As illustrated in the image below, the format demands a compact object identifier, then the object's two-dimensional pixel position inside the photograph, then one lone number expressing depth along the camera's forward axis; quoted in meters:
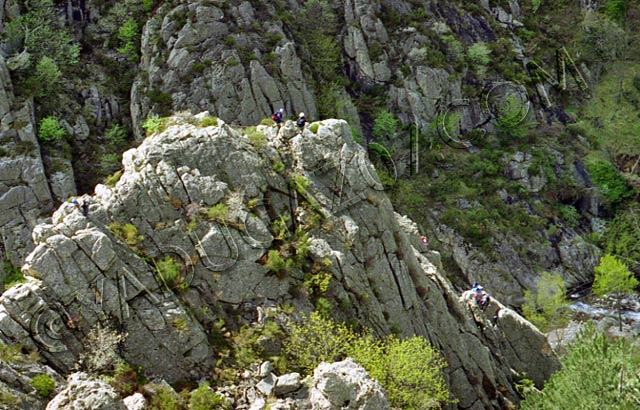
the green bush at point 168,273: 25.82
